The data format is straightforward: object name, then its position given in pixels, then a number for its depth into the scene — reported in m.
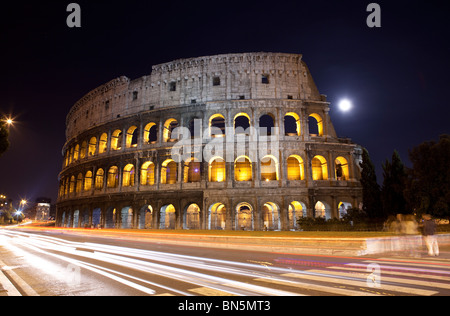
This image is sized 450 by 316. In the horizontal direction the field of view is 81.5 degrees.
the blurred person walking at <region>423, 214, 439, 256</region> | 9.58
